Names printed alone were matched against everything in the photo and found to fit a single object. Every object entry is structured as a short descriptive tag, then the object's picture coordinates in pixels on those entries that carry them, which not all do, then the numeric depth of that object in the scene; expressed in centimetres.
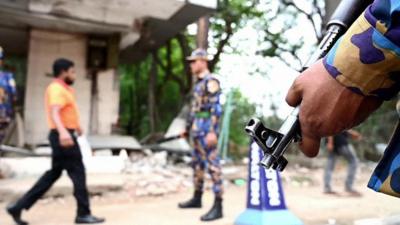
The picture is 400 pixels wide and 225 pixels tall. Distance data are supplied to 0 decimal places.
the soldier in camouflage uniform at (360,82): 97
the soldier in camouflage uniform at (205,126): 459
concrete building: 744
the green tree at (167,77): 1353
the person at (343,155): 666
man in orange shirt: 416
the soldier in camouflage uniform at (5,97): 595
